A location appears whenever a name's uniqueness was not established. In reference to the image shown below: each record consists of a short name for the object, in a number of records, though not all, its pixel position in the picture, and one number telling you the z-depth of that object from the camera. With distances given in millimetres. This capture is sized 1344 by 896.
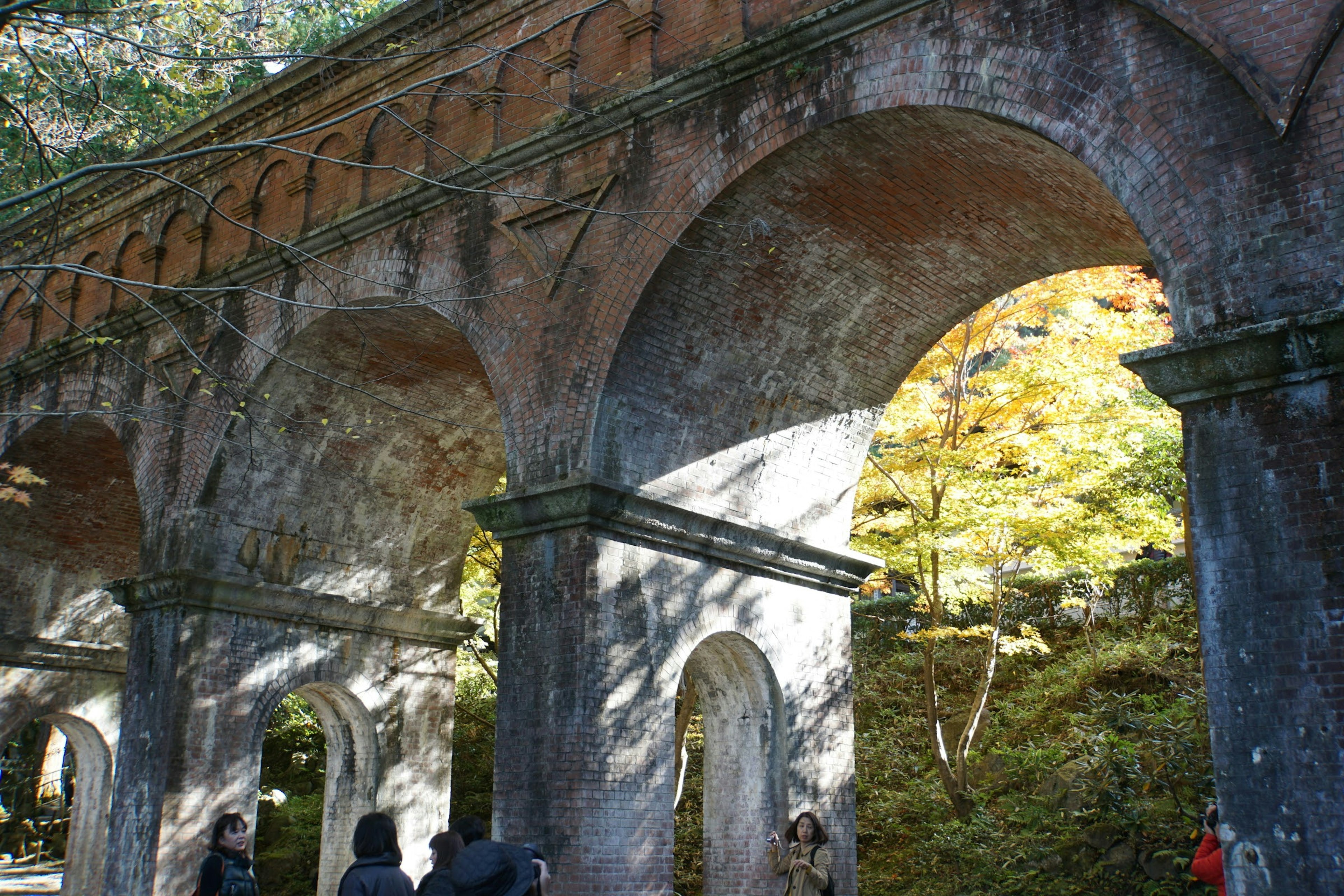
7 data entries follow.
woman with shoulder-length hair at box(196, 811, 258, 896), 5957
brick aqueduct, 5914
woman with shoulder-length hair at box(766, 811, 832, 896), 7707
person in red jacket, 6289
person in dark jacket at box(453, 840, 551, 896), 5281
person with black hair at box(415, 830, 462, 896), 5379
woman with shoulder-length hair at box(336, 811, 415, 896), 5047
